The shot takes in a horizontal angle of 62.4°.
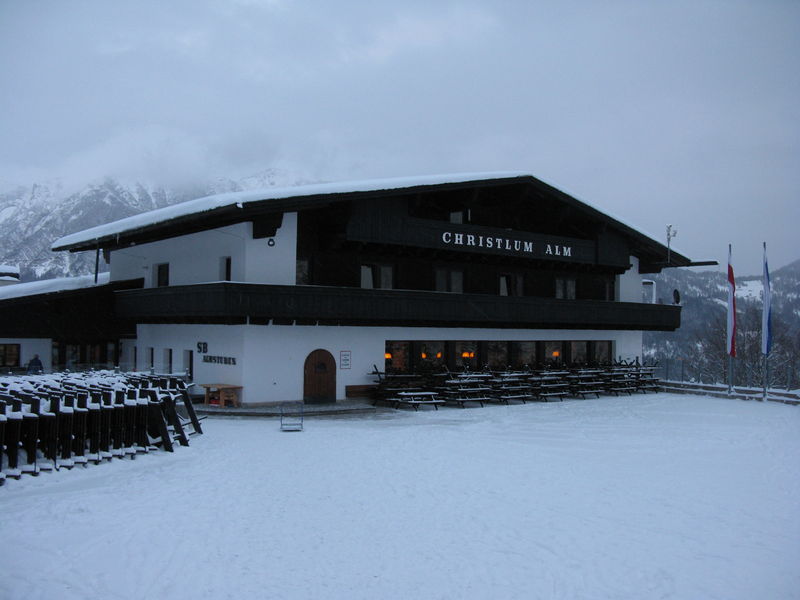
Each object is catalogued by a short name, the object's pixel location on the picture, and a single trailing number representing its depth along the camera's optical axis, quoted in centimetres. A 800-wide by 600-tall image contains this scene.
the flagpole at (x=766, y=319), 2803
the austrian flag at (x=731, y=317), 2886
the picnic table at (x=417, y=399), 2331
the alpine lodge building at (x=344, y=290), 2316
